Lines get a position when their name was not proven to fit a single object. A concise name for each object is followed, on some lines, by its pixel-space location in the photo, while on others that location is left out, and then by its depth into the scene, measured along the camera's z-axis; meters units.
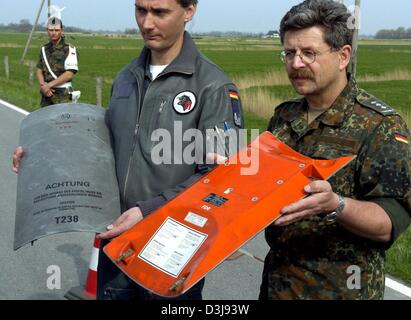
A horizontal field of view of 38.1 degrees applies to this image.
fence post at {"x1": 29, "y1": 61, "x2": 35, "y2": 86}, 18.56
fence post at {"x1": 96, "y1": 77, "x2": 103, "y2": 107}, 12.77
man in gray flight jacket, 2.52
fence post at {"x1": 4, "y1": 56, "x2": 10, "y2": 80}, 21.21
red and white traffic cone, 4.16
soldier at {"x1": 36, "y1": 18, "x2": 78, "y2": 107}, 8.57
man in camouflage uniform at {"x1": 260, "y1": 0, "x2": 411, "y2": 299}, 1.97
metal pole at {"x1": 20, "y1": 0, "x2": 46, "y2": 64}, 24.36
